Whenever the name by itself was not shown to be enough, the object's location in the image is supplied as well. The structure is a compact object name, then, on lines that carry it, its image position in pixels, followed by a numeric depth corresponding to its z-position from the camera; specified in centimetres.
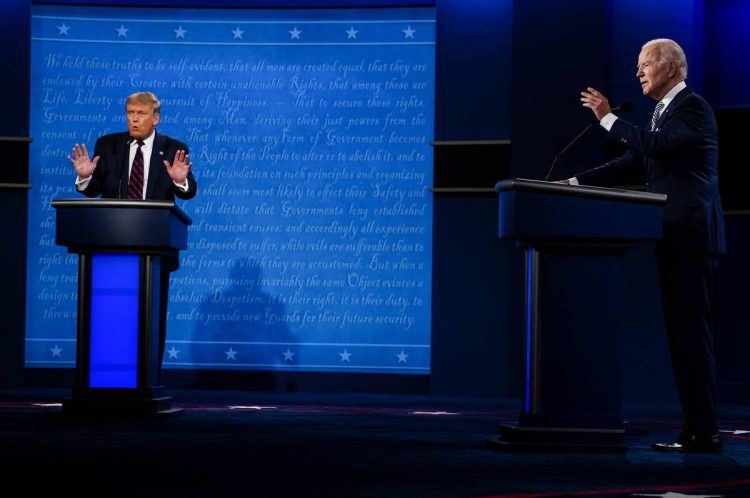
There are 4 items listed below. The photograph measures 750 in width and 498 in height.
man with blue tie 780
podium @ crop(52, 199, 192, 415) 980
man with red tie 1057
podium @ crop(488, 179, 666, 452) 771
